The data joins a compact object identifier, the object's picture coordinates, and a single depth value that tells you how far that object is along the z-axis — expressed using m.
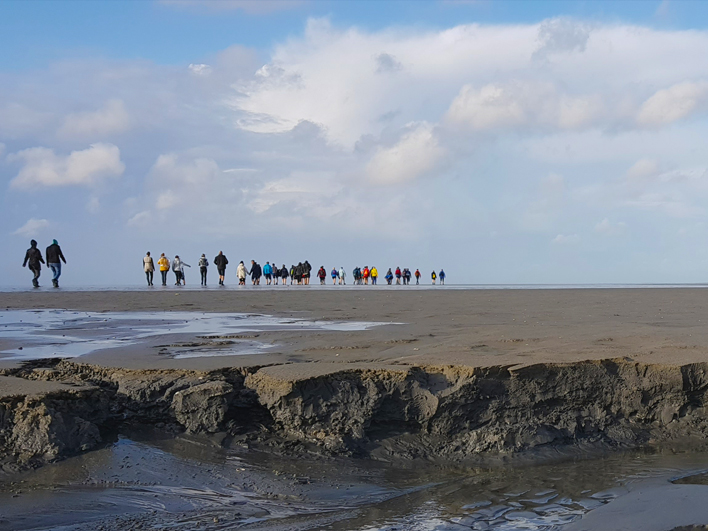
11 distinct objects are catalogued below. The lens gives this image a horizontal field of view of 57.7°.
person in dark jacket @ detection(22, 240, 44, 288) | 23.41
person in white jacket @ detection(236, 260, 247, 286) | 32.25
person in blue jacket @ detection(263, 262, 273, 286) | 36.88
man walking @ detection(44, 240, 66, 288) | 23.67
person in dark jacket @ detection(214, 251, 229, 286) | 30.41
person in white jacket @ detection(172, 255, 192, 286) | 29.05
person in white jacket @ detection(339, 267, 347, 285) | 42.62
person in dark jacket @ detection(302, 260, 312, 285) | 38.56
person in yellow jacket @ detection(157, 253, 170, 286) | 28.52
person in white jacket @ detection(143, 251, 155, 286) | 27.92
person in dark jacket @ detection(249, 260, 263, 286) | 34.38
